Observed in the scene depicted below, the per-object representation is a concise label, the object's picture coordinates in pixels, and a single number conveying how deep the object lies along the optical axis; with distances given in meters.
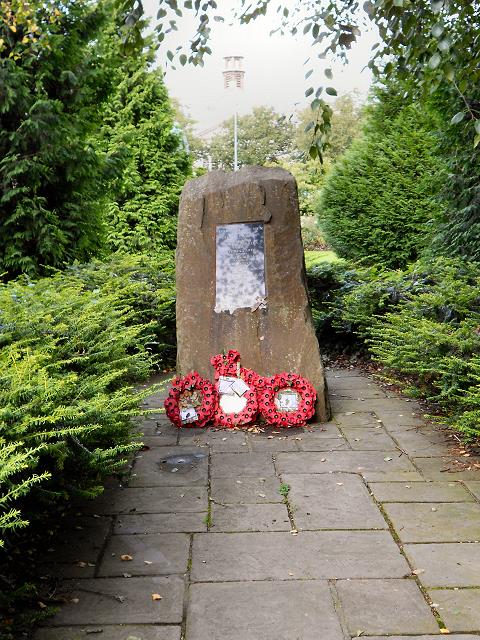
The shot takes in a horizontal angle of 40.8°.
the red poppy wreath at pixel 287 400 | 4.55
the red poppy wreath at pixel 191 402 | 4.57
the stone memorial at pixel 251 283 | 4.70
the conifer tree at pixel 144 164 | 11.15
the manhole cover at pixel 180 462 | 3.76
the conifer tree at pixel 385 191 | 12.55
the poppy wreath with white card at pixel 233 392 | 4.57
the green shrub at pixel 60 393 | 2.35
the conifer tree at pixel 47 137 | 7.27
